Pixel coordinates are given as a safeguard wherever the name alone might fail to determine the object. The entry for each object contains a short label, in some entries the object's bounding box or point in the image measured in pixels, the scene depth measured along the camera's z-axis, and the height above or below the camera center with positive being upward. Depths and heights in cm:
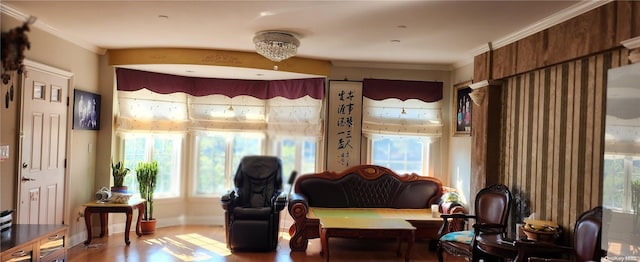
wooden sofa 528 -75
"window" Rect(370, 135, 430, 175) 573 -28
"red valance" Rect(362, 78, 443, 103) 561 +60
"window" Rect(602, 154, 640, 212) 250 -24
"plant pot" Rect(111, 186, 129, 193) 489 -75
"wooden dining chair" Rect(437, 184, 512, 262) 355 -77
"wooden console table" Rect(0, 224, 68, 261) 278 -85
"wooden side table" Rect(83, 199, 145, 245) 463 -95
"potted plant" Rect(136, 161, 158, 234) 525 -74
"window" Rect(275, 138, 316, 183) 552 -29
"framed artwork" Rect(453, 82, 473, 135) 513 +34
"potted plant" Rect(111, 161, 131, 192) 501 -60
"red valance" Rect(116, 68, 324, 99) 552 +57
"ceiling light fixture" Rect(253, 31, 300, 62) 402 +83
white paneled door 381 -23
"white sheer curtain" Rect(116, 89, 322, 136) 552 +20
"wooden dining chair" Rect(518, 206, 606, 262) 274 -70
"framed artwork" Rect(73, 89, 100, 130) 462 +15
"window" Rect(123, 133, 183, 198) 545 -41
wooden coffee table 412 -96
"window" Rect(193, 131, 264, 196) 595 -40
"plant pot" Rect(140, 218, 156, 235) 525 -126
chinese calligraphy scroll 556 +10
